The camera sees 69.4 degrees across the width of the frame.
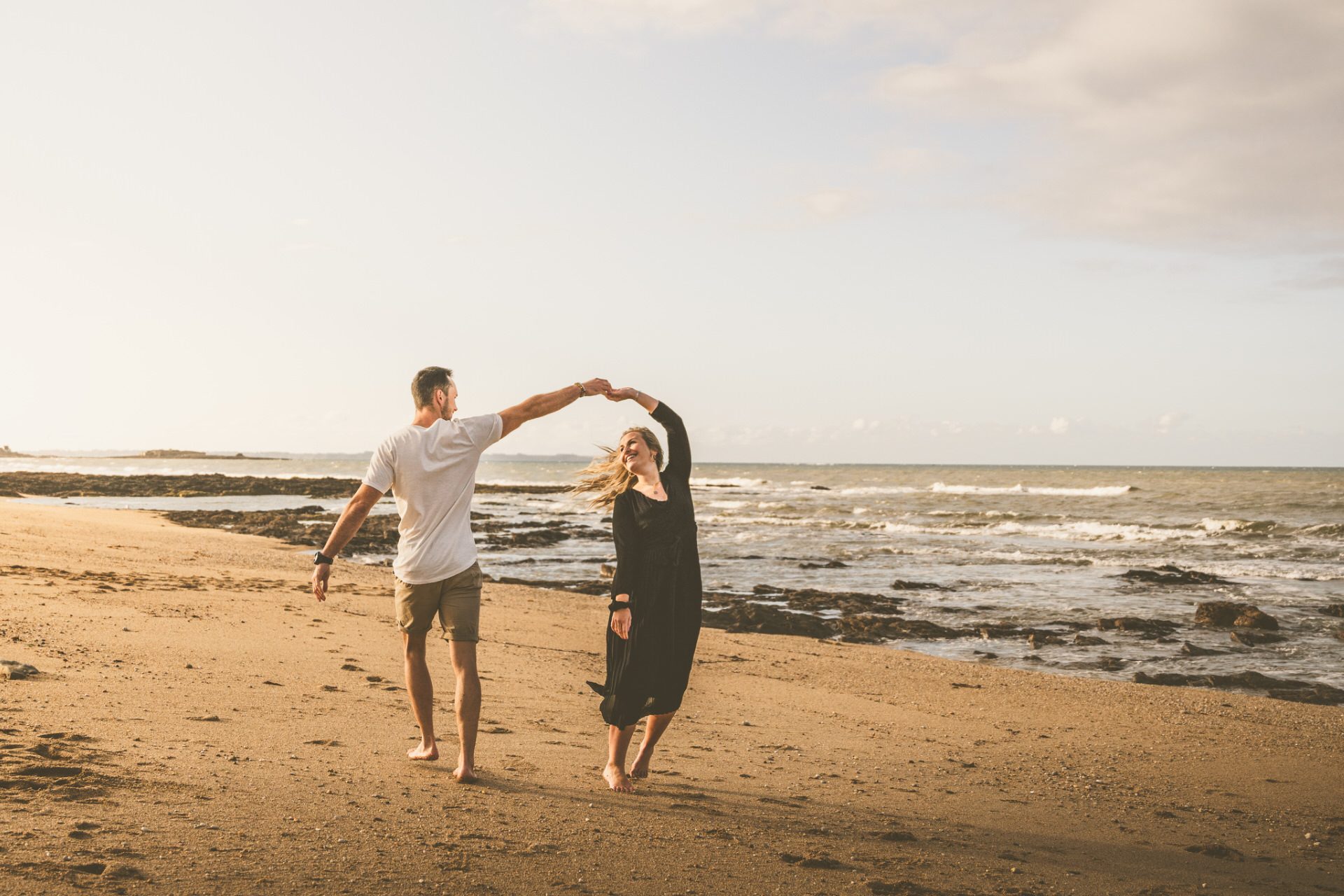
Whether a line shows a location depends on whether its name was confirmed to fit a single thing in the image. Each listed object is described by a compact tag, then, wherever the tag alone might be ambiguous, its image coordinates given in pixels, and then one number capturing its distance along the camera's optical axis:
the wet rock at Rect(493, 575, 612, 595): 16.08
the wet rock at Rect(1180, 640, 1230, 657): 11.28
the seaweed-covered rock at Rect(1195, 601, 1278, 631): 12.97
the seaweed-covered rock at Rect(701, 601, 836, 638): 12.40
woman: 4.66
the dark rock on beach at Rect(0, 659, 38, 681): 5.59
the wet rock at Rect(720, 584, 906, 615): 14.65
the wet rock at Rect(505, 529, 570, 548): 25.10
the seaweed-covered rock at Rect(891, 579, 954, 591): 17.05
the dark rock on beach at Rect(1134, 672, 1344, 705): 9.14
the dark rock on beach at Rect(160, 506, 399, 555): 22.66
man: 4.46
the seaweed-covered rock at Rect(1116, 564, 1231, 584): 18.00
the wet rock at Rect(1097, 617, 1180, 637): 12.73
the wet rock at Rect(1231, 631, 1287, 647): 12.02
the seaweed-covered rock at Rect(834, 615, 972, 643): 12.25
